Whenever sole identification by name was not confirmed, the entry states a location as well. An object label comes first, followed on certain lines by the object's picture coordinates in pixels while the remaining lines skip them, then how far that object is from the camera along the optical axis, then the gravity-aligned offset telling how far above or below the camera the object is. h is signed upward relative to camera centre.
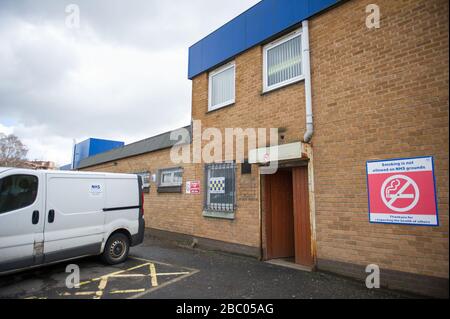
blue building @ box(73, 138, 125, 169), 25.59 +4.09
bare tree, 31.00 +4.59
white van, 4.89 -0.56
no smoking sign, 4.32 -0.05
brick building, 4.45 +1.22
